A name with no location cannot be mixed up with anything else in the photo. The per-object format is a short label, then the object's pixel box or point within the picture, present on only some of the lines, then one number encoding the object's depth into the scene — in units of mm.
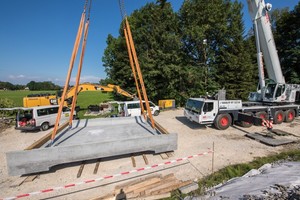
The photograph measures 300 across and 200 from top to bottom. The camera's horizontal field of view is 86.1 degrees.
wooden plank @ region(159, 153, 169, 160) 6807
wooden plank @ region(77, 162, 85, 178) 5730
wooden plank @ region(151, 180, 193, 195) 4491
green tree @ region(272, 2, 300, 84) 21688
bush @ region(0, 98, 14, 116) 14716
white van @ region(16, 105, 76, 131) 10641
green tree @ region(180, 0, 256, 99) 22016
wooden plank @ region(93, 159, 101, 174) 5928
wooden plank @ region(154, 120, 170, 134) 7113
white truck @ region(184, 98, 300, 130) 10305
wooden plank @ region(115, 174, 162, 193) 4391
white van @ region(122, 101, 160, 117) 14445
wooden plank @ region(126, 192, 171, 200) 4241
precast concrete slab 5062
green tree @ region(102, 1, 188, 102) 20641
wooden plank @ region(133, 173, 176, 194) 4411
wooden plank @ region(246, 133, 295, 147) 8070
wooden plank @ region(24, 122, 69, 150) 5571
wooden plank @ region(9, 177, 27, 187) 5254
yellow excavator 15719
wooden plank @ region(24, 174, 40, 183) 5444
